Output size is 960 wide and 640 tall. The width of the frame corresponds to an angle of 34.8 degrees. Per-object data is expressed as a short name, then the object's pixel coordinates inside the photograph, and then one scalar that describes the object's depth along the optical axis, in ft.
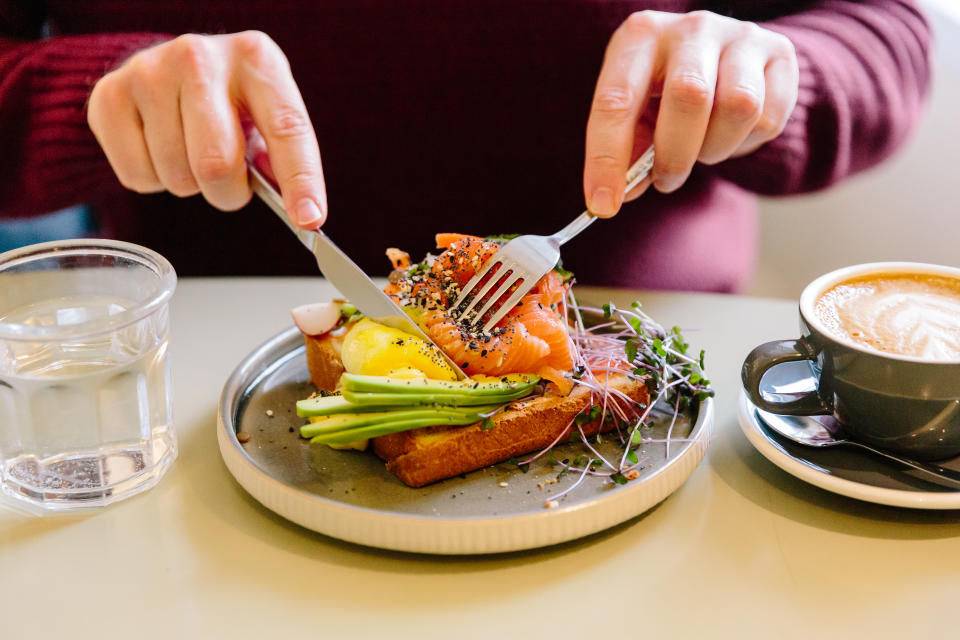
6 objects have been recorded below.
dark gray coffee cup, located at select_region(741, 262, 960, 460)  2.12
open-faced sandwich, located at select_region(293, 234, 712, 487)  2.21
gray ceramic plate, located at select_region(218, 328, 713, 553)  2.07
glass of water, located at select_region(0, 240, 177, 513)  2.16
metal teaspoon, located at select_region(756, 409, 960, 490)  2.17
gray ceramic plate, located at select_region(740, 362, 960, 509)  2.11
